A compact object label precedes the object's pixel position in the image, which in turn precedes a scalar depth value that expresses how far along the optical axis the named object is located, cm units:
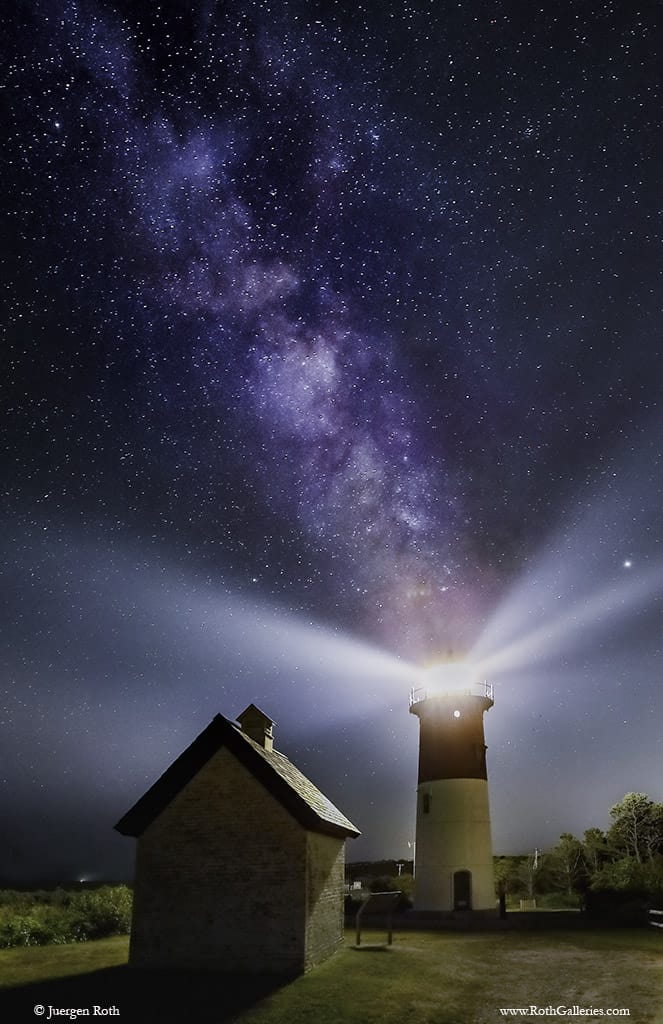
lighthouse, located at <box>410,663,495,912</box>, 3428
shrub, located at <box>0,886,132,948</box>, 2311
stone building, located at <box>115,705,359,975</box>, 1669
